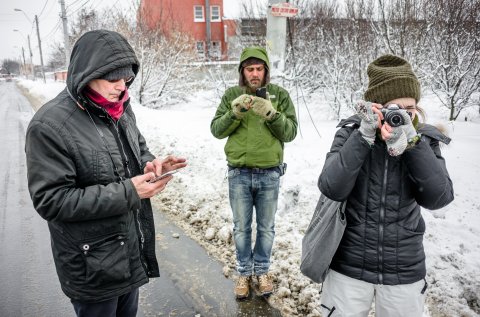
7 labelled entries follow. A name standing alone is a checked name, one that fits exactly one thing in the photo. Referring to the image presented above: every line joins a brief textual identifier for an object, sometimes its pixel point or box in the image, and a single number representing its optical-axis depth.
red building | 30.22
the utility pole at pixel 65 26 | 17.53
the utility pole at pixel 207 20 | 30.36
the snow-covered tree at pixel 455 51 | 7.44
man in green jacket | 2.81
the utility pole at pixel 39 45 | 32.72
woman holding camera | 1.73
